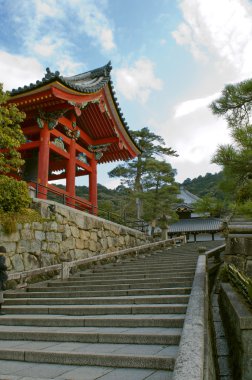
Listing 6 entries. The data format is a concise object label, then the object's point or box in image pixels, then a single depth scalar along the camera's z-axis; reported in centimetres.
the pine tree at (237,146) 619
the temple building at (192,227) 3294
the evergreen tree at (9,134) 809
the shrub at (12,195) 836
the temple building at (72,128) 1093
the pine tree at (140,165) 2612
